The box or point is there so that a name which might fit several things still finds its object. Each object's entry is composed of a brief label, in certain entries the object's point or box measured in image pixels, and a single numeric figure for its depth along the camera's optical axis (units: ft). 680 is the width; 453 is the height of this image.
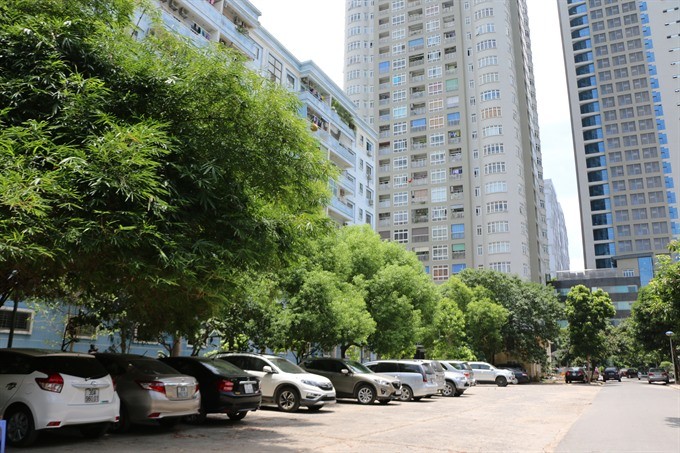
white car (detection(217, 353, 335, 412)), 49.67
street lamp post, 153.22
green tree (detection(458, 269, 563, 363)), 170.30
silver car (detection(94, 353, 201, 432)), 34.42
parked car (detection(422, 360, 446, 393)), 75.72
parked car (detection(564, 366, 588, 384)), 168.37
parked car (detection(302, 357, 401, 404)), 61.77
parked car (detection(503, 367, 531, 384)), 158.64
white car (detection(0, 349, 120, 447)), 27.71
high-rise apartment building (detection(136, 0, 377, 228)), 99.35
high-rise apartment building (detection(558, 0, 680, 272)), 347.97
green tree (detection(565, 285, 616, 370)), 171.83
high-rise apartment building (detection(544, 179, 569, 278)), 454.19
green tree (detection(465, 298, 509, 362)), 157.38
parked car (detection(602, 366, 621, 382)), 196.84
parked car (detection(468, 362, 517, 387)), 134.72
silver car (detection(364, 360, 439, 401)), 70.74
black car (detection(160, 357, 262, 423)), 40.22
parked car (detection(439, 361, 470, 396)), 85.76
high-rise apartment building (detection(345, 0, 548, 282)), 226.99
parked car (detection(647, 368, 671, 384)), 170.17
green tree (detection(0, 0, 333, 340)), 23.97
